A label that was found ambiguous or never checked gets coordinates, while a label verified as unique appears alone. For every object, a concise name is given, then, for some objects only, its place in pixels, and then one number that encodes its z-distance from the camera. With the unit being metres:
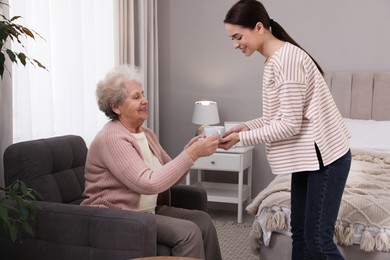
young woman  1.75
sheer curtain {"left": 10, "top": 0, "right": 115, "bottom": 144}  2.73
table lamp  4.01
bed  2.20
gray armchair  1.86
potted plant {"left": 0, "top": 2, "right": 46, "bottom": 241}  1.45
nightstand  3.84
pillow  3.40
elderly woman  2.03
